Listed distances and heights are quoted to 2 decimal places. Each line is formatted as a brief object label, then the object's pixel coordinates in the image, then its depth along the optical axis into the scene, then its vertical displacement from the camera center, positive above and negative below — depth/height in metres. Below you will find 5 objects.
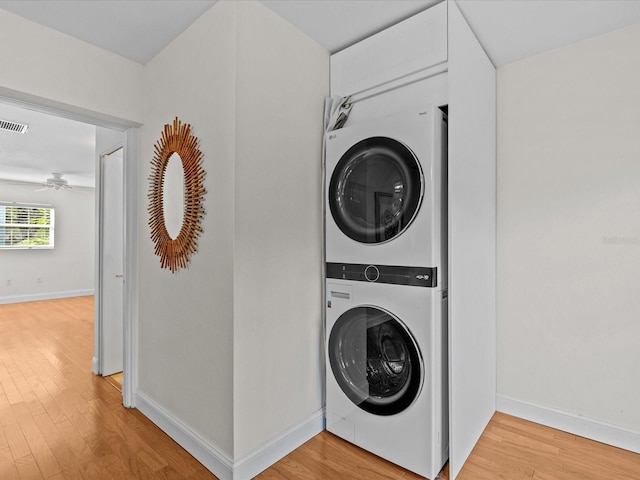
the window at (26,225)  6.73 +0.33
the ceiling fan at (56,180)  6.08 +1.06
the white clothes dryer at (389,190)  1.71 +0.27
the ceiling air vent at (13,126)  3.45 +1.15
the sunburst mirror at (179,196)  1.92 +0.27
